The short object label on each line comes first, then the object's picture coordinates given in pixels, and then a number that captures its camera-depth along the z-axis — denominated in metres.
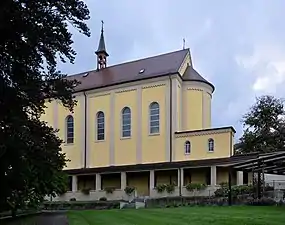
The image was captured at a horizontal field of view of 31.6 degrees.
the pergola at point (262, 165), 27.17
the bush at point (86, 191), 49.84
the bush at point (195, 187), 42.28
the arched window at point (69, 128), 55.66
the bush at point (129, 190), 46.09
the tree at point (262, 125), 53.88
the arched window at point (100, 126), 53.25
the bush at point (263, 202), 26.22
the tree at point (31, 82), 15.07
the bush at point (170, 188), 43.99
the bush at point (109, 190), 47.83
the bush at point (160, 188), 44.50
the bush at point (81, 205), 39.28
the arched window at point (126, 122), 51.56
